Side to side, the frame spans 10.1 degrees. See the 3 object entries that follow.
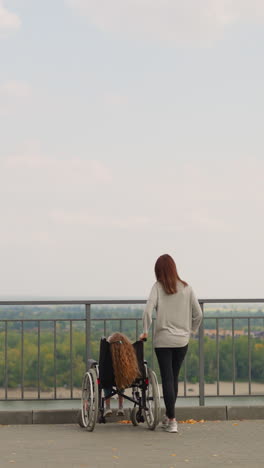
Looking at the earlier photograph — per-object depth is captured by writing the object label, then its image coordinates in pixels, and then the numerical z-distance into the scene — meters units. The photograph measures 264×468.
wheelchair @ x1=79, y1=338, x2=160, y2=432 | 15.44
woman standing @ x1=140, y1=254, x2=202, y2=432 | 15.64
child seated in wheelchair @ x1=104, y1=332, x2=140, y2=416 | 15.33
